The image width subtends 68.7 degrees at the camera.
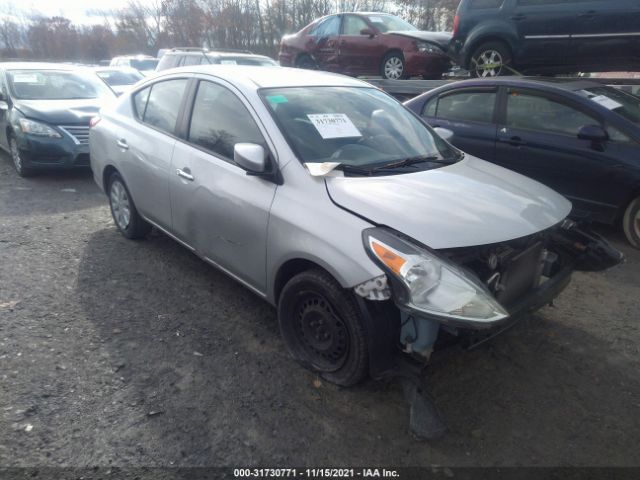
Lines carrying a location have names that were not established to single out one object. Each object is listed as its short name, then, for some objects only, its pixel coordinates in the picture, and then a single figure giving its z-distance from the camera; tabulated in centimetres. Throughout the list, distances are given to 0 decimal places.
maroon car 865
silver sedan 234
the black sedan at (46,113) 673
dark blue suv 608
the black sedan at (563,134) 464
